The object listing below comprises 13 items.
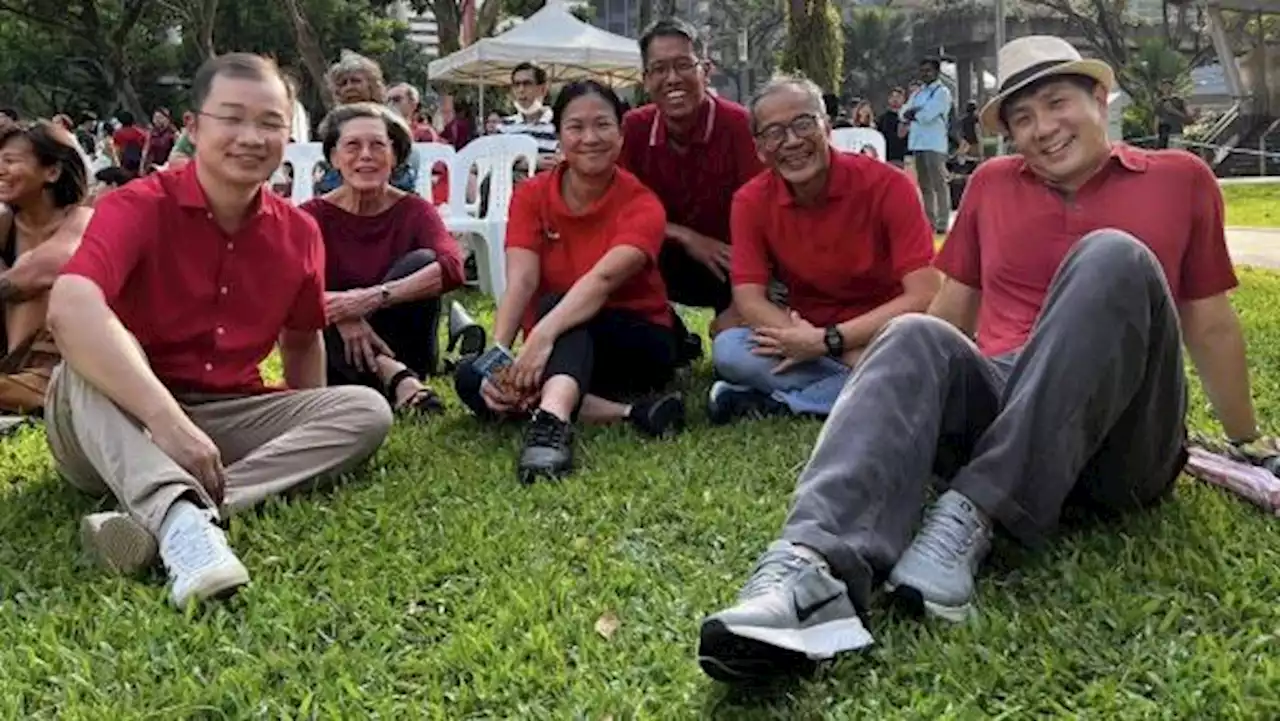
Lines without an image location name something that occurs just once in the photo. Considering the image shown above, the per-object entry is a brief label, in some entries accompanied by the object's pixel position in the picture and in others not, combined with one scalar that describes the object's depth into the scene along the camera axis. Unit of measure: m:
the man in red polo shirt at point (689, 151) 5.16
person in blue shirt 14.80
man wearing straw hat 2.43
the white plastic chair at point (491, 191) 7.96
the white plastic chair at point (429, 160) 8.42
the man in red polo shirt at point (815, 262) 4.37
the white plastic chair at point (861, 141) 8.13
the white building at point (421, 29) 52.19
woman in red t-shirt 4.40
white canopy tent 16.05
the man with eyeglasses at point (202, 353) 3.13
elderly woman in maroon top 5.11
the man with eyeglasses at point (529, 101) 9.52
